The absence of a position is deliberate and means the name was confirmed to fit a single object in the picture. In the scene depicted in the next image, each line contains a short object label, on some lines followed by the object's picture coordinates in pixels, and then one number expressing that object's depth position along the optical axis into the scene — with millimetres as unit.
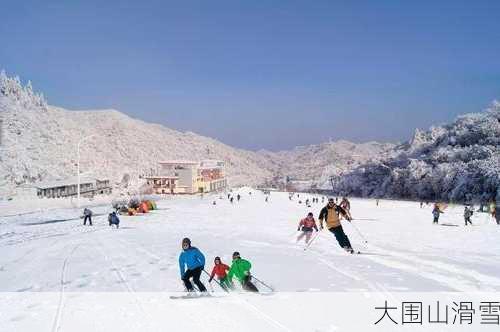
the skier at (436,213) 31078
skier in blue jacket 10078
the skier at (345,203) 18709
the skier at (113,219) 28844
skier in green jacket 10180
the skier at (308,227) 18656
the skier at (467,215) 29891
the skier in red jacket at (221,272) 10653
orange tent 42344
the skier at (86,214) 31431
